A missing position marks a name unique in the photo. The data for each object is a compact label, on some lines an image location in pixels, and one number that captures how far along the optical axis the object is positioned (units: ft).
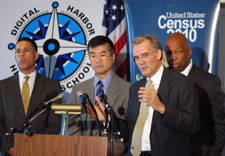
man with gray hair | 9.56
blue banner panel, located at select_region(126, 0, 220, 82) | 15.53
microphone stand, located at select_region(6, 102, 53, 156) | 9.18
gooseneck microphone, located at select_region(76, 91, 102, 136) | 9.54
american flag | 16.85
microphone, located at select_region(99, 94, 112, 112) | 9.28
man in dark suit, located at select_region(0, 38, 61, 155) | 13.30
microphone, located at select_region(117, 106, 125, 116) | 12.48
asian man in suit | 12.55
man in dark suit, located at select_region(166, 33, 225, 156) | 13.61
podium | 8.91
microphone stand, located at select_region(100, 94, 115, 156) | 9.29
